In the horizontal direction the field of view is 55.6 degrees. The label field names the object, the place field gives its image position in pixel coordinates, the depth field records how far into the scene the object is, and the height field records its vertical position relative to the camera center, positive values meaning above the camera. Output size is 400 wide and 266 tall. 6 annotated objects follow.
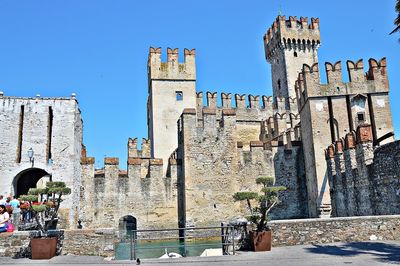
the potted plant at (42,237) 10.87 -0.90
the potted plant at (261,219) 11.12 -0.63
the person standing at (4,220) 12.50 -0.40
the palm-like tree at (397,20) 10.73 +4.86
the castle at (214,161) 19.39 +2.17
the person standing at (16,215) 13.34 -0.27
